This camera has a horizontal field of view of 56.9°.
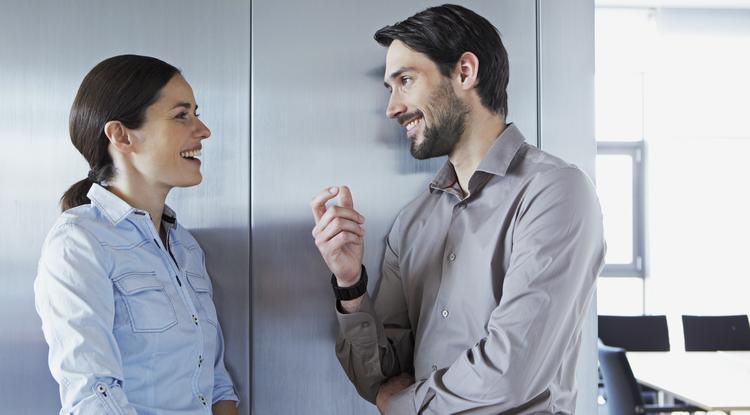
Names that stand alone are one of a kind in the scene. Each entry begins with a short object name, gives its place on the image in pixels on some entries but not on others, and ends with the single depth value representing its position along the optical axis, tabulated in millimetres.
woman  1321
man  1392
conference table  3009
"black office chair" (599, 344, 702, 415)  3227
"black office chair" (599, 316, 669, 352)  4305
